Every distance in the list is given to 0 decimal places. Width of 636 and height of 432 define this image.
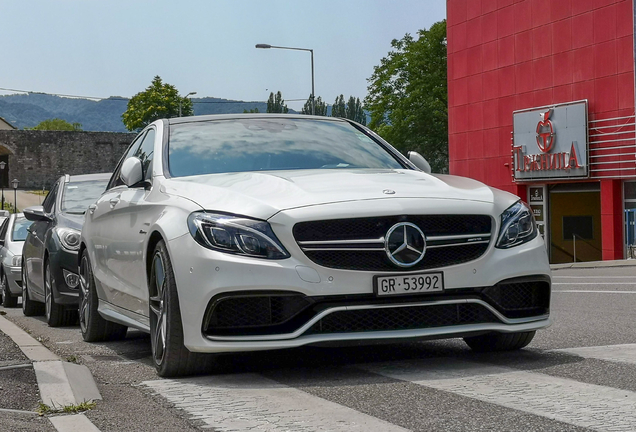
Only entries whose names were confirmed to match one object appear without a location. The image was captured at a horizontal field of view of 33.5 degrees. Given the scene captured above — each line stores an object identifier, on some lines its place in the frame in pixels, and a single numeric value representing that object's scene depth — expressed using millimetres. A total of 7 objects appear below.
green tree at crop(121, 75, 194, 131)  103562
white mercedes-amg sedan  5312
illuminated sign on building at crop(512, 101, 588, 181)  35688
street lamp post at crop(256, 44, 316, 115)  44531
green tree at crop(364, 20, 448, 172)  59219
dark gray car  10359
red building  34281
